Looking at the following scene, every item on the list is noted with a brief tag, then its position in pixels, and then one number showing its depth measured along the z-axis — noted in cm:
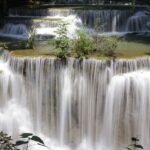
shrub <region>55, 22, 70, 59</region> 1116
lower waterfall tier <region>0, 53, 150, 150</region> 1091
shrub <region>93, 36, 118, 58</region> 1173
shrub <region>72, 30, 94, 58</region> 1138
